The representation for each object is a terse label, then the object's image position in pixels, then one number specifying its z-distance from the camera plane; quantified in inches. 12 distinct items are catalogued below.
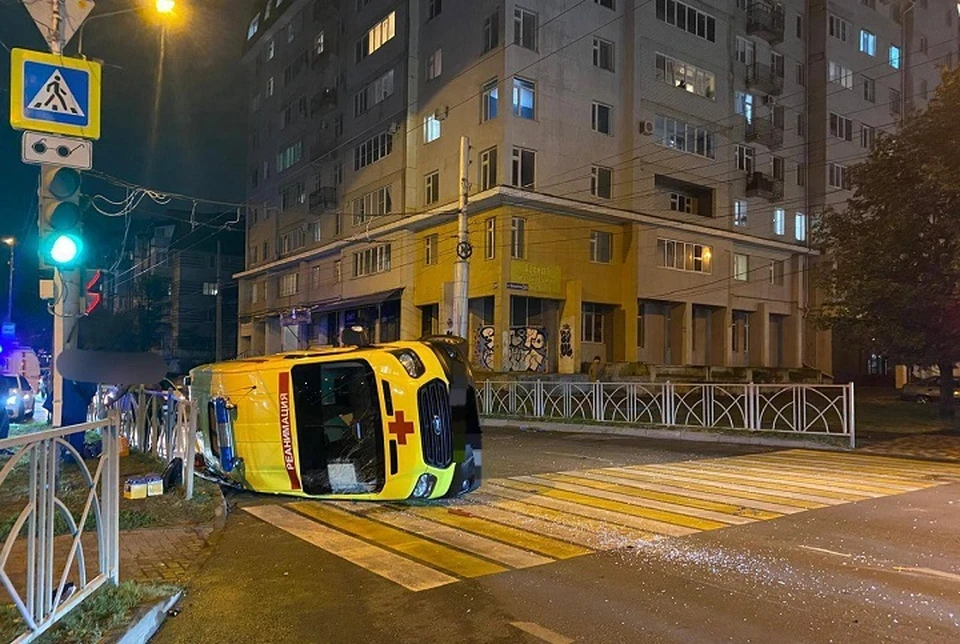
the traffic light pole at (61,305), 331.6
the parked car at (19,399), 746.8
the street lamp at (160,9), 371.6
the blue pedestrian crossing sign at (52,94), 299.8
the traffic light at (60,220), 311.4
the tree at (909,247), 678.5
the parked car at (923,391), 1264.1
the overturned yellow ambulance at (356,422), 322.7
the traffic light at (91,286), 424.2
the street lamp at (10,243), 1144.2
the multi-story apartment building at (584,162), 1241.4
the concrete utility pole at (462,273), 883.4
